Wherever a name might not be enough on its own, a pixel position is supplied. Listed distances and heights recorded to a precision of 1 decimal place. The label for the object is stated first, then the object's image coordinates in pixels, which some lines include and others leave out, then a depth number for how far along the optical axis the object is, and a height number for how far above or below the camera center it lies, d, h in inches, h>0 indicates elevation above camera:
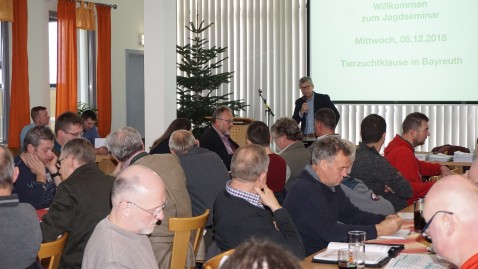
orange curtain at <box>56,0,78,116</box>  466.6 +31.7
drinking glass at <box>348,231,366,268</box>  133.6 -26.2
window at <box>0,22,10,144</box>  431.2 +16.8
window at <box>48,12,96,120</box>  507.5 +29.4
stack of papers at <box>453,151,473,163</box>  324.0 -22.9
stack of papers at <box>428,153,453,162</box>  330.3 -23.7
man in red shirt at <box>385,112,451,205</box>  229.3 -15.2
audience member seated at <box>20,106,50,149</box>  388.8 -4.5
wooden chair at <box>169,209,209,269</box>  165.6 -29.6
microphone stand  447.8 -3.4
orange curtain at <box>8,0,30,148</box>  428.1 +18.5
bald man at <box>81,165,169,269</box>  111.8 -17.8
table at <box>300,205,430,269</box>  135.3 -29.6
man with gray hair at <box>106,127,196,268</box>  184.5 -18.1
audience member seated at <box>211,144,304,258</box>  148.3 -21.6
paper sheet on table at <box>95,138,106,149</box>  365.1 -17.5
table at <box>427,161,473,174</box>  317.4 -25.5
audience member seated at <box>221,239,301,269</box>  49.8 -10.5
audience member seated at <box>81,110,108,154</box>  410.3 -9.4
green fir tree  459.8 +15.6
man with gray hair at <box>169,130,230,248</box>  216.8 -21.8
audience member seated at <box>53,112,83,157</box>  262.4 -6.7
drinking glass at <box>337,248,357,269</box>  131.9 -28.1
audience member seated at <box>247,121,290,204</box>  232.5 -22.1
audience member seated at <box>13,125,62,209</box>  210.7 -18.3
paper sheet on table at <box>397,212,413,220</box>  192.1 -29.6
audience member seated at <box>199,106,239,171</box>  307.6 -12.4
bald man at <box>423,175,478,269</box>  84.7 -14.1
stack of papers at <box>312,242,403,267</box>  136.2 -29.2
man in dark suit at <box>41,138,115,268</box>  155.8 -22.6
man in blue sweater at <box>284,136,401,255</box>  160.4 -21.6
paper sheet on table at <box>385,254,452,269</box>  133.0 -29.4
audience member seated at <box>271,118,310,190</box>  255.3 -13.5
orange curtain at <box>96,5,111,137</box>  503.5 +26.2
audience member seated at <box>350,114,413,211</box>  212.4 -20.6
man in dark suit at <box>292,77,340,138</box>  390.9 +1.0
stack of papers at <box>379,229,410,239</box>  163.8 -29.5
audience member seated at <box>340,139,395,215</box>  192.7 -25.0
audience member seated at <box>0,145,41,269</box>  131.5 -23.2
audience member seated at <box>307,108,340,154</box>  286.6 -5.7
